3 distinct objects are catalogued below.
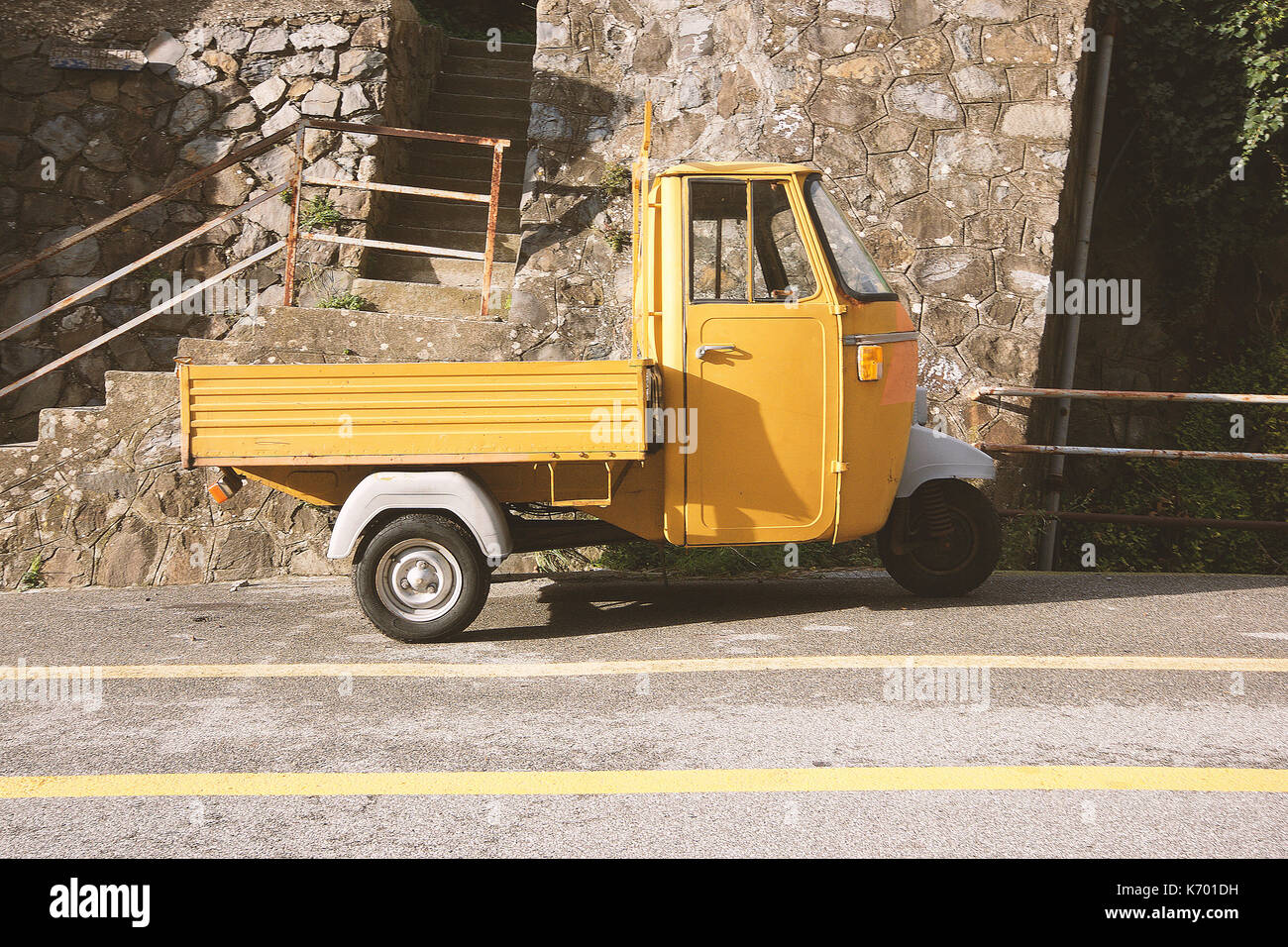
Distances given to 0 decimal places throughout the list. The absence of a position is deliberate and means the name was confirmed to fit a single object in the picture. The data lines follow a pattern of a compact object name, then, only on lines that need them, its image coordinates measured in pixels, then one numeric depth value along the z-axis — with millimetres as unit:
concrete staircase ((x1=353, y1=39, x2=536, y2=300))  9148
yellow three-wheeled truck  5203
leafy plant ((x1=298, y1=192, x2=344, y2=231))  9172
